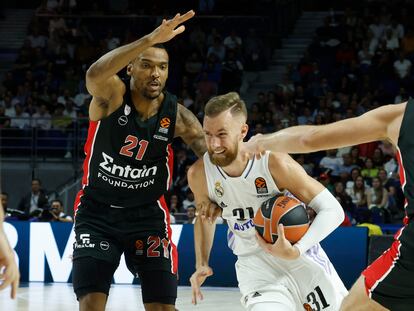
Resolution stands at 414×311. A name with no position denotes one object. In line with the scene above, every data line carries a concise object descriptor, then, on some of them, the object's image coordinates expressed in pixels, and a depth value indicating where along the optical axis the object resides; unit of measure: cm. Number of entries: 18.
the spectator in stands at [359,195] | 1363
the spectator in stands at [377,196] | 1355
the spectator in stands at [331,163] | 1489
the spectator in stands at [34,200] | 1512
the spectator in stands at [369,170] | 1447
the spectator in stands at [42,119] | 1733
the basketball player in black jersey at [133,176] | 576
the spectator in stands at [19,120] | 1765
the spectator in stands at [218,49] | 1908
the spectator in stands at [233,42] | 1910
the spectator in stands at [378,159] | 1471
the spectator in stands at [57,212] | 1379
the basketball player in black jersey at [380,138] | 396
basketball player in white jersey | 513
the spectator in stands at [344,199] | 1349
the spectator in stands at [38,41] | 2030
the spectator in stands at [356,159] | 1486
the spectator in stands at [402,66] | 1750
